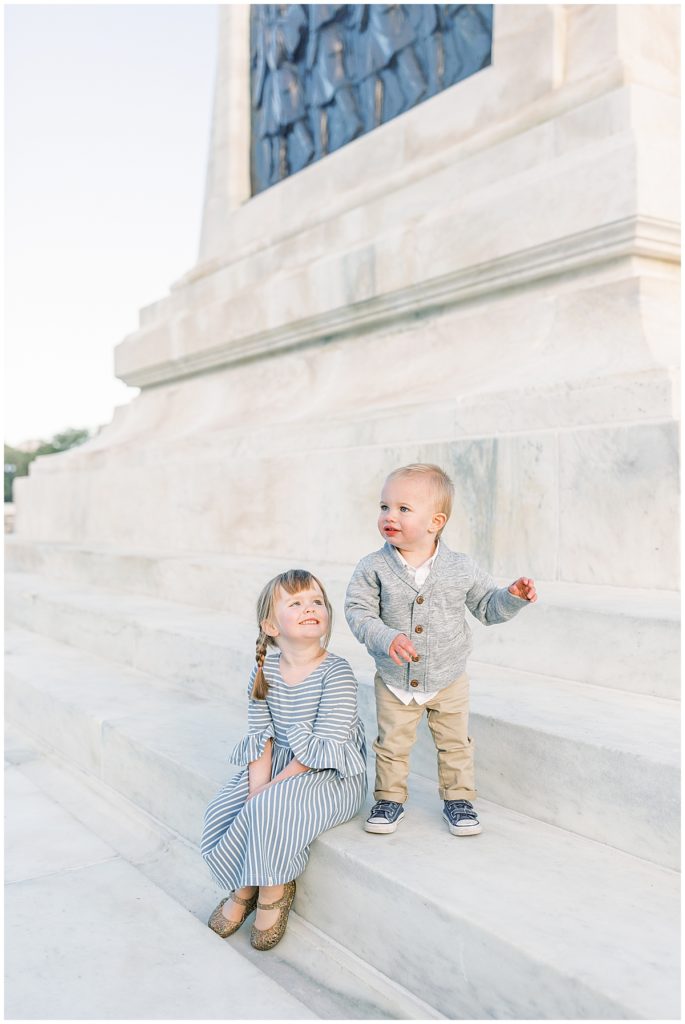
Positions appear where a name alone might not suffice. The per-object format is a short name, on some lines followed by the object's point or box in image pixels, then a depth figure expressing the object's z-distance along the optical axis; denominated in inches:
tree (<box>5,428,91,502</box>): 1632.6
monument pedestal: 85.1
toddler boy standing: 97.1
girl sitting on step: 93.1
